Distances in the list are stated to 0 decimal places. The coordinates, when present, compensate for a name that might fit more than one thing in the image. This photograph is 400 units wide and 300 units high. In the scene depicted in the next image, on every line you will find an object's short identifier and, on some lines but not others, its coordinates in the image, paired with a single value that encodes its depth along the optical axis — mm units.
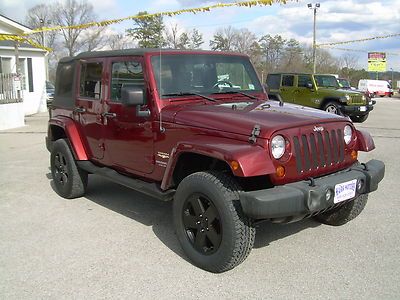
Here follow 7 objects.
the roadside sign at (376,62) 60875
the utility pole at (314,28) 39656
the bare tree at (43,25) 43962
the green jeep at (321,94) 15438
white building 14555
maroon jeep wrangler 3494
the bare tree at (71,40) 51344
